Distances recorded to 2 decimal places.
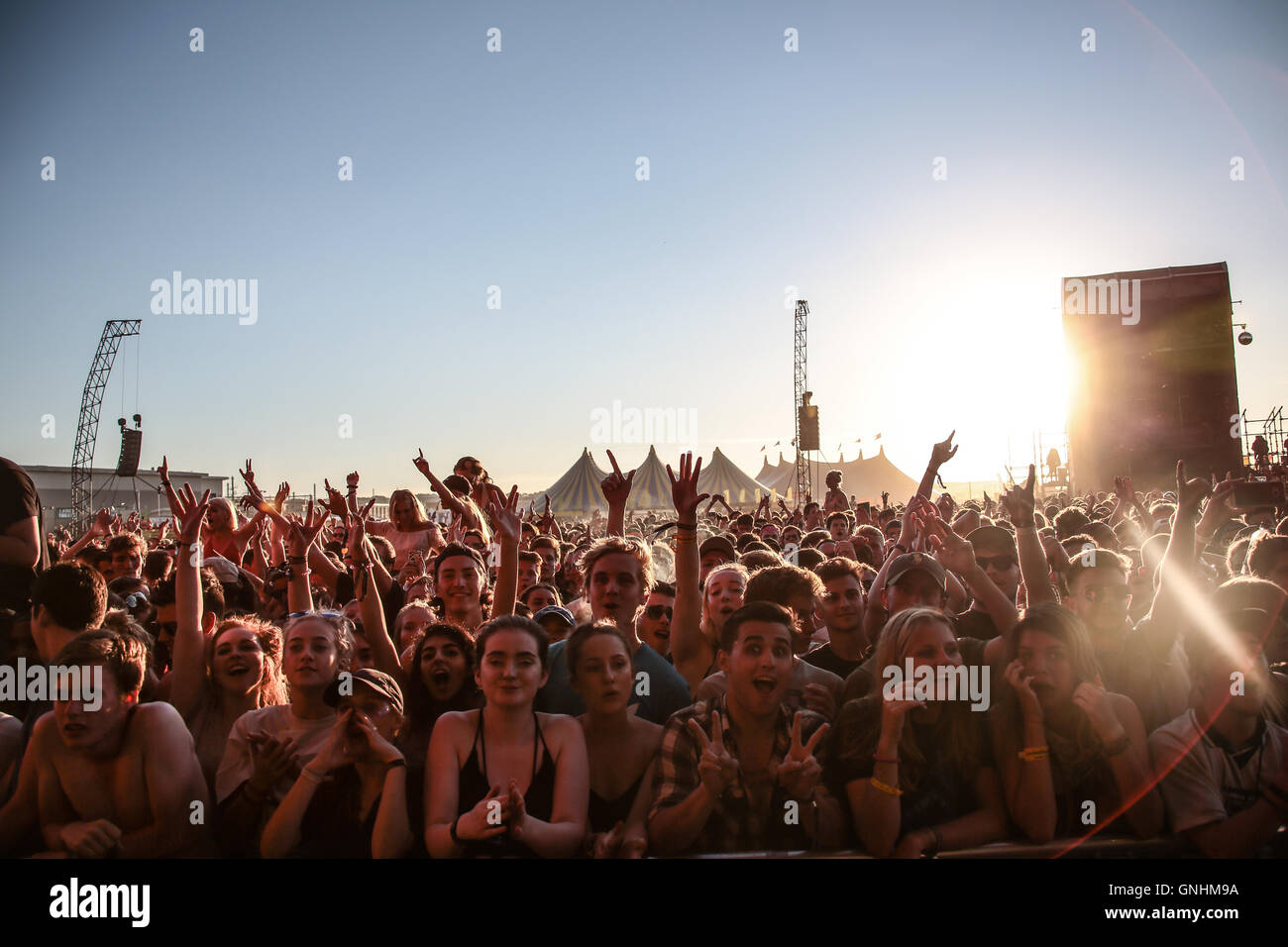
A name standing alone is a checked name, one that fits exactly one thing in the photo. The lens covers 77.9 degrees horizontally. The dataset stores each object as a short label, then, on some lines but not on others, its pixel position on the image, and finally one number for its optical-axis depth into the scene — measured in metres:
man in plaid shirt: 2.47
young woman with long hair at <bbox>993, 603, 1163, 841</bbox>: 2.52
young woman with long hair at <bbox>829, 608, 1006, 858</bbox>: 2.48
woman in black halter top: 2.43
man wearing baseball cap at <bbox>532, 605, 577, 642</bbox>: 3.97
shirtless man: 2.57
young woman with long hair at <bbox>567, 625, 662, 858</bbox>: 2.70
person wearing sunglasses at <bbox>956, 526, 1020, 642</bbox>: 4.35
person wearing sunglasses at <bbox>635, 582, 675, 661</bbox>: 4.19
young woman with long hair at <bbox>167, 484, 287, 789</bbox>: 3.13
